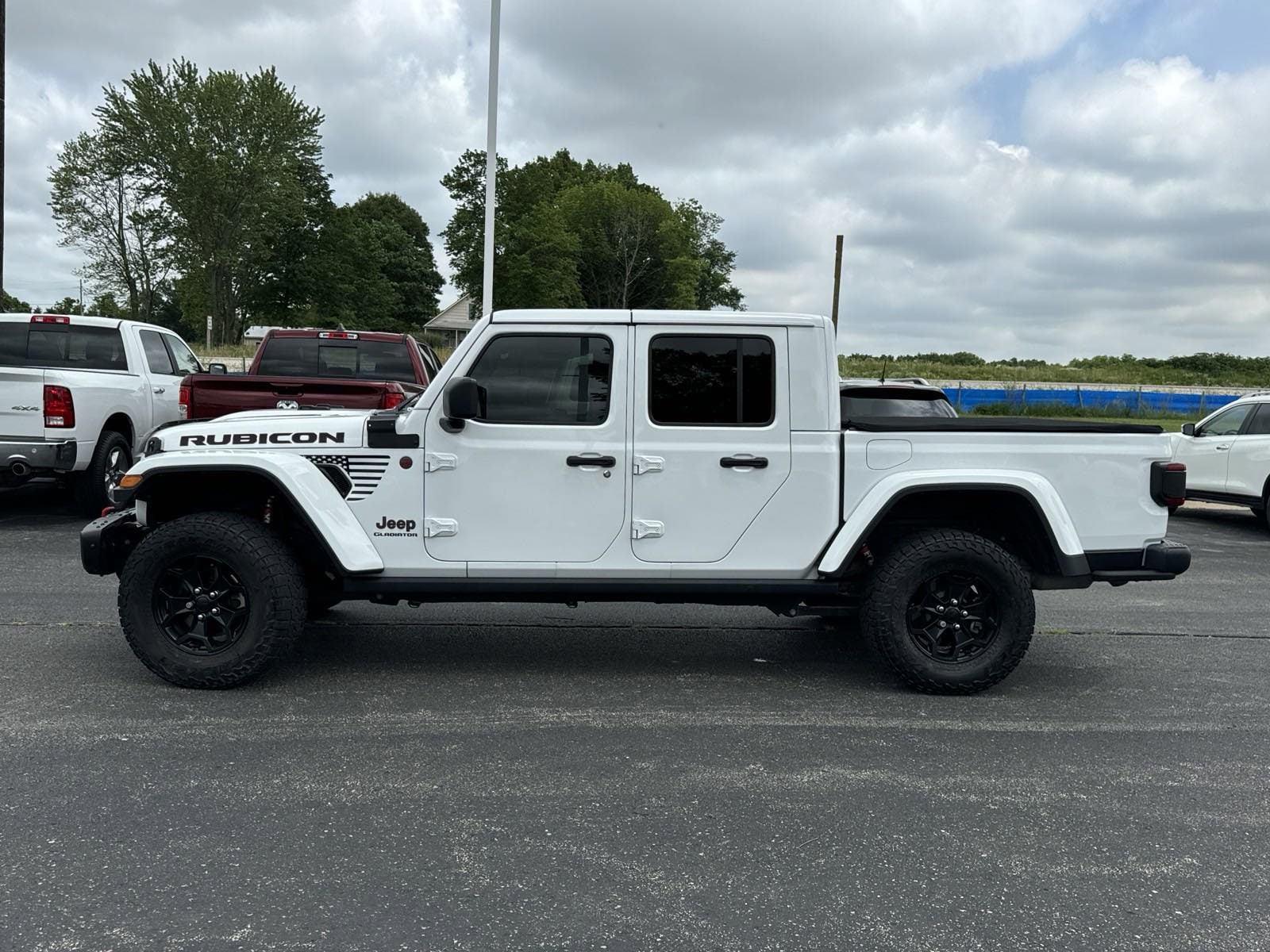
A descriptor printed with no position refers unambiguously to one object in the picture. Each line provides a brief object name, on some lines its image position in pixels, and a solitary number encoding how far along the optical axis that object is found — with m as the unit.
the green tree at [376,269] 59.78
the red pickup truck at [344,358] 11.16
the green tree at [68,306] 78.69
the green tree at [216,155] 48.38
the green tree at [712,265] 88.31
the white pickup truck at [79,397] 9.45
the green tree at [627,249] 72.19
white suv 11.43
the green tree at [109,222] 50.75
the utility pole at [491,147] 17.50
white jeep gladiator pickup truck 4.86
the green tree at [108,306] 56.47
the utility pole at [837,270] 30.97
